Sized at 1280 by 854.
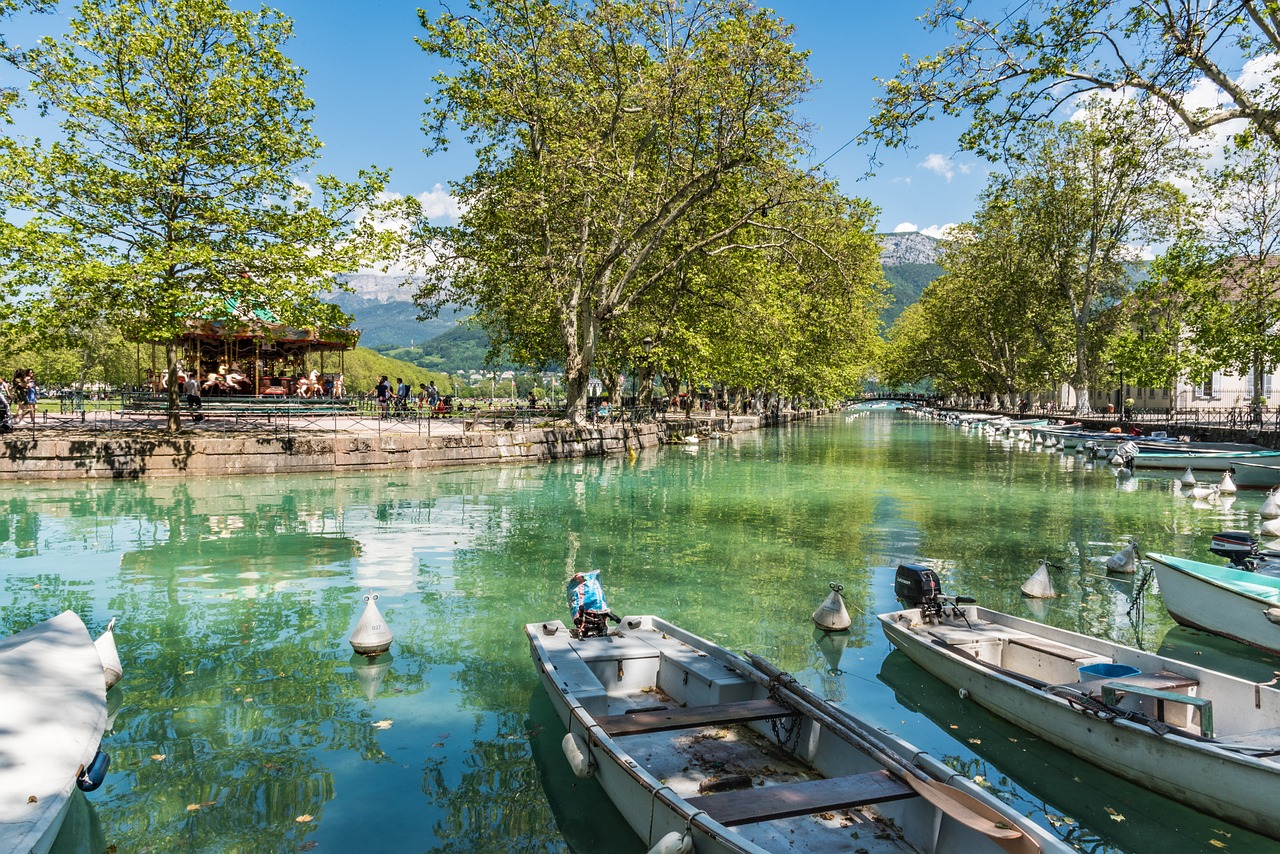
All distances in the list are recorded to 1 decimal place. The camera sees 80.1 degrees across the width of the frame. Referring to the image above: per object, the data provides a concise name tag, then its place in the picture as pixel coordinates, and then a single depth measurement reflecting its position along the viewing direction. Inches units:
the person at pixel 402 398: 1459.3
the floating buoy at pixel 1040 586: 421.1
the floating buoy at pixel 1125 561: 484.7
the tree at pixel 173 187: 803.4
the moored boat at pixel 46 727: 162.7
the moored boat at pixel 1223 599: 317.7
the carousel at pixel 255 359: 1223.5
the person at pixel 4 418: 935.7
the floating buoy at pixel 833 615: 365.1
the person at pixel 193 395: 1146.7
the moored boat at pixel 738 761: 162.9
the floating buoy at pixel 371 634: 327.0
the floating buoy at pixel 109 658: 285.6
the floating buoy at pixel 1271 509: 653.3
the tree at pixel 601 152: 983.0
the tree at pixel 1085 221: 1724.9
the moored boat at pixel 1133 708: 196.2
